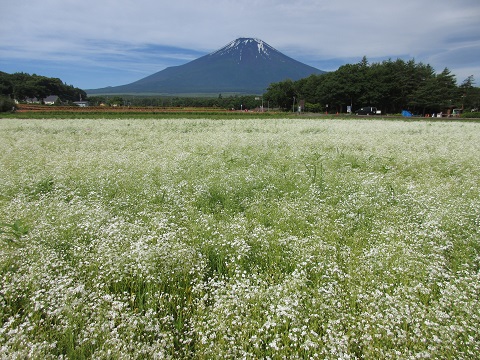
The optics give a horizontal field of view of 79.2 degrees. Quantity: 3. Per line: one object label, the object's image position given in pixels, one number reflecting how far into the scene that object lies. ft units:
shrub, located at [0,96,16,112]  179.23
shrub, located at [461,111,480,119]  200.79
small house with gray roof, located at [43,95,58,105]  544.21
